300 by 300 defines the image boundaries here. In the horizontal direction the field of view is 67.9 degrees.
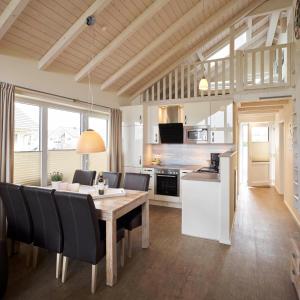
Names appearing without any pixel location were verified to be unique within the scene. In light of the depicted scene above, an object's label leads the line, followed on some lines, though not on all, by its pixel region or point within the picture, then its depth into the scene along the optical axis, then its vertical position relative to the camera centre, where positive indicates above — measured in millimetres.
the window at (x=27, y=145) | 3352 +112
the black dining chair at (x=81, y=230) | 2023 -740
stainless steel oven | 4902 -655
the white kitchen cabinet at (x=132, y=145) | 5312 +177
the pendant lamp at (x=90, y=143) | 2588 +108
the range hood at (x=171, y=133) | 5125 +457
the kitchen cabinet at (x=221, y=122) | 4727 +668
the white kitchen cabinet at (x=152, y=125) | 5355 +672
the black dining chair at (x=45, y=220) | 2225 -711
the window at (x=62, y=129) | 3939 +444
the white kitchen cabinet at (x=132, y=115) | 5305 +906
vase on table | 2929 -432
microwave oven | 4945 +413
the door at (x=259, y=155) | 7355 -73
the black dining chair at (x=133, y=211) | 2881 -819
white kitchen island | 3195 -781
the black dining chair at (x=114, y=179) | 3495 -425
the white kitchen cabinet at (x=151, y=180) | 5113 -644
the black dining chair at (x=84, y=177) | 3698 -416
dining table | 2217 -636
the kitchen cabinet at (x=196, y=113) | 4914 +879
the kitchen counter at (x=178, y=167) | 5006 -328
